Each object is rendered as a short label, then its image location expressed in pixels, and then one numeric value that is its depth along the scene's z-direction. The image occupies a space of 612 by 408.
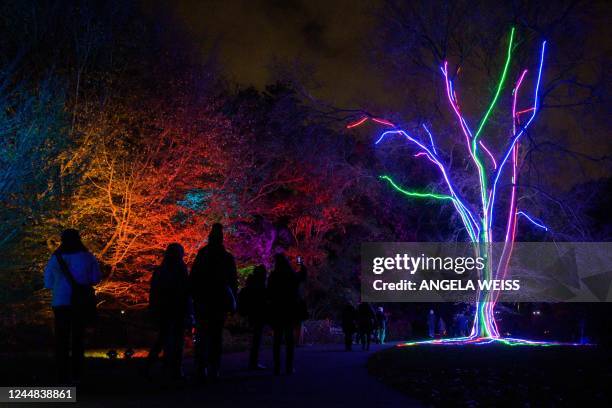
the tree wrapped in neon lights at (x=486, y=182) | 22.75
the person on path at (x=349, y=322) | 21.34
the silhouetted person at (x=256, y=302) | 12.04
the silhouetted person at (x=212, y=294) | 10.01
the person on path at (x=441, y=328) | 44.25
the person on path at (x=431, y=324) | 39.91
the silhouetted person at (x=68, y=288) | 9.30
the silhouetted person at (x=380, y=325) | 29.94
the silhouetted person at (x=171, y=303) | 9.99
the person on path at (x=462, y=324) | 38.38
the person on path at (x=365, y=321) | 22.42
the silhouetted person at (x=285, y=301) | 11.77
